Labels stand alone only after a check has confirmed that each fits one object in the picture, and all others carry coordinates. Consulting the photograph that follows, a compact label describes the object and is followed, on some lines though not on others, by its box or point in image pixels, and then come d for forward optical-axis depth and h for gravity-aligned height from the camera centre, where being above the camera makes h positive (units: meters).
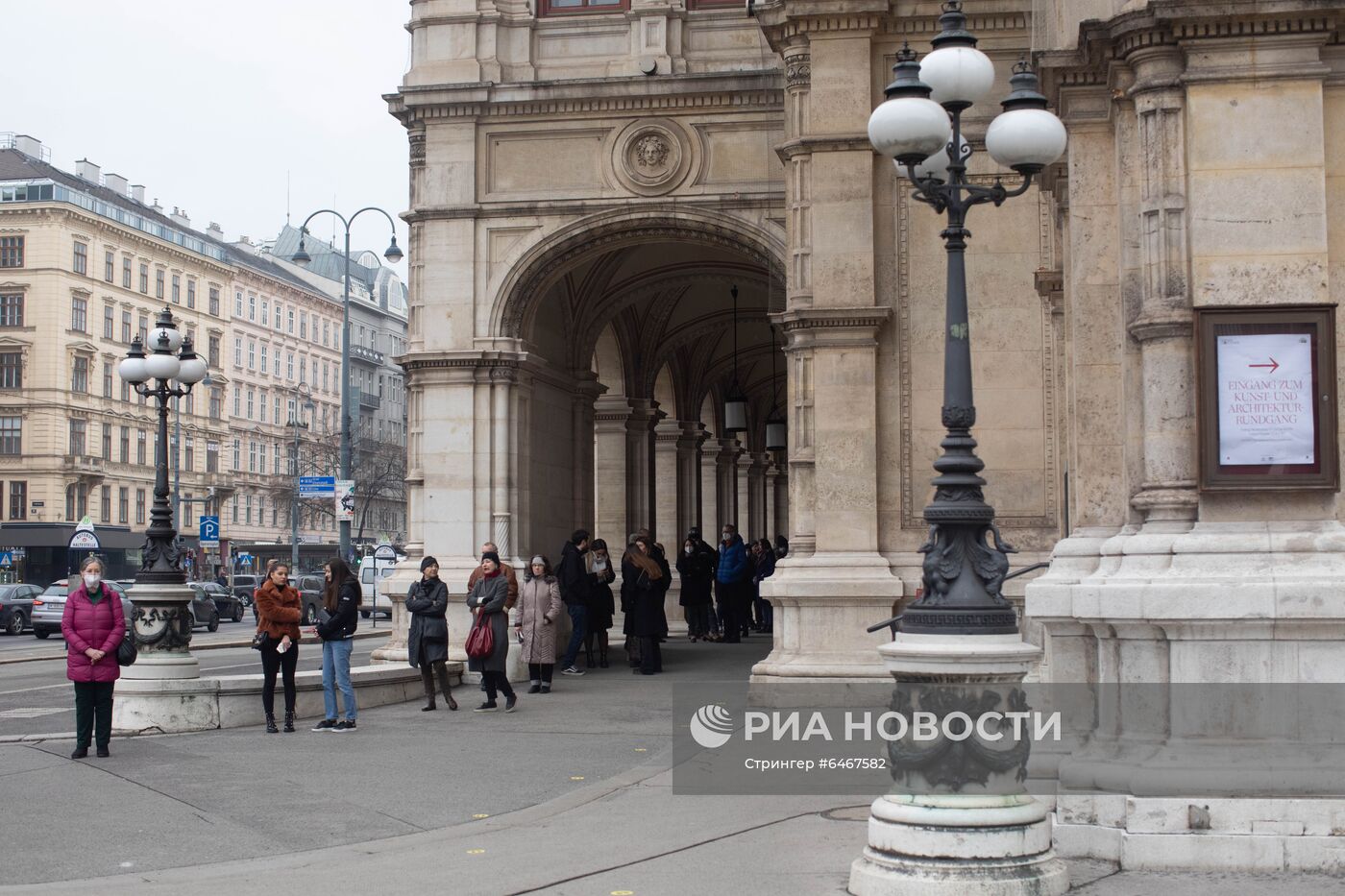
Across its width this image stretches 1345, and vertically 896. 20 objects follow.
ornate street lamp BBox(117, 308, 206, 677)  17.81 -0.15
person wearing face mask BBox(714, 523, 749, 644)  29.07 -0.73
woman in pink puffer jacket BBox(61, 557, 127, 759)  15.38 -0.99
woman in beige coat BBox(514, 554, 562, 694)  21.02 -0.97
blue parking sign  47.94 +0.31
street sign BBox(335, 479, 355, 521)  36.06 +0.92
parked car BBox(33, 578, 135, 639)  46.59 -1.88
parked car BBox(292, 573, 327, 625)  54.41 -1.61
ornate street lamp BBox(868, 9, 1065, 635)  8.51 +1.68
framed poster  9.75 +0.78
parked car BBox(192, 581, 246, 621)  56.38 -2.02
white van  58.69 -1.37
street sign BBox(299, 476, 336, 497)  41.81 +1.32
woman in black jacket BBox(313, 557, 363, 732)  17.31 -0.90
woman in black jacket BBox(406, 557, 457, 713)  19.17 -0.93
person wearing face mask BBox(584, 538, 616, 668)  24.25 -0.76
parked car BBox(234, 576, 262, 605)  68.06 -1.80
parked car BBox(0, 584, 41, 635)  49.22 -1.92
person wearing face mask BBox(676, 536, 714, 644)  30.50 -0.80
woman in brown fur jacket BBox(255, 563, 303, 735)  17.30 -0.94
